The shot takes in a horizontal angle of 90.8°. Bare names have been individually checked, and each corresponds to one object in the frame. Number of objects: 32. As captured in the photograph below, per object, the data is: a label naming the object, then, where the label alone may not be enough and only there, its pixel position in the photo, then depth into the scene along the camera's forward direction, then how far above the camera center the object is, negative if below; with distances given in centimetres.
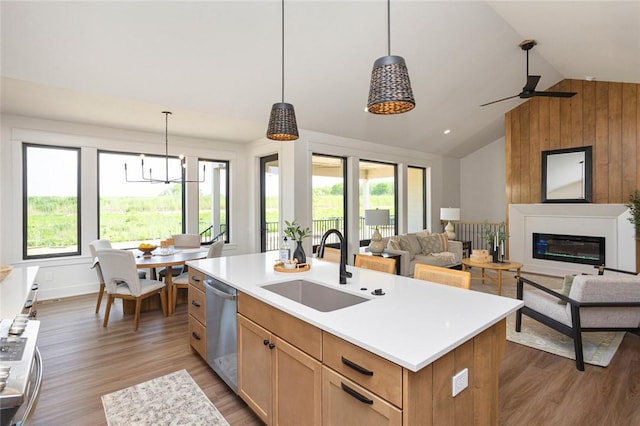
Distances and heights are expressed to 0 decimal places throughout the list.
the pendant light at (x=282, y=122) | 227 +67
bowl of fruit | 429 -47
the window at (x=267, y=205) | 625 +17
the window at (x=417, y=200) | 787 +33
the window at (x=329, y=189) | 618 +49
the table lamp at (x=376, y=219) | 571 -11
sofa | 561 -71
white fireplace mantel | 548 -30
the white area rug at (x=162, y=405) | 208 -136
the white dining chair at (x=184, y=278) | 414 -86
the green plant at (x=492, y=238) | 512 -41
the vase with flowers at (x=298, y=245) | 264 -26
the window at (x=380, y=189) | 738 +61
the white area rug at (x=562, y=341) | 295 -132
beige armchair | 268 -82
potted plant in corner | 508 +6
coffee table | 479 -83
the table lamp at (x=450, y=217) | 719 -9
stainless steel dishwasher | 223 -88
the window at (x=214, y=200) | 632 +28
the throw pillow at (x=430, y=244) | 625 -62
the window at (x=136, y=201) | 534 +23
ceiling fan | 454 +186
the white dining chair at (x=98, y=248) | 393 -49
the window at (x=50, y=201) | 470 +20
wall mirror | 591 +73
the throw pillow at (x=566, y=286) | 300 -71
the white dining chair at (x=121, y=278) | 349 -73
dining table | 383 -59
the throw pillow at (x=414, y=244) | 610 -61
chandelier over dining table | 536 +73
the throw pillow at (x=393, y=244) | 582 -57
